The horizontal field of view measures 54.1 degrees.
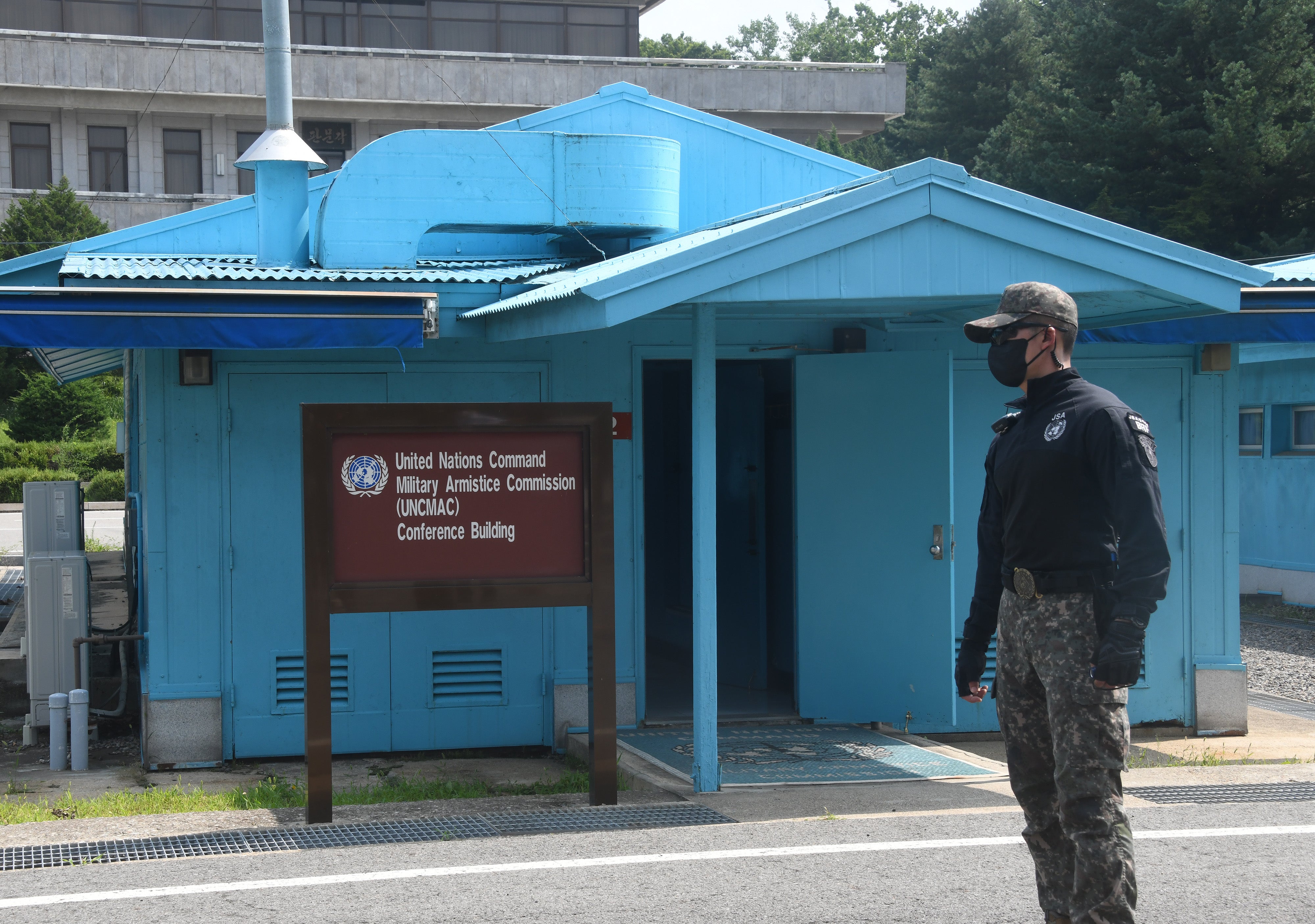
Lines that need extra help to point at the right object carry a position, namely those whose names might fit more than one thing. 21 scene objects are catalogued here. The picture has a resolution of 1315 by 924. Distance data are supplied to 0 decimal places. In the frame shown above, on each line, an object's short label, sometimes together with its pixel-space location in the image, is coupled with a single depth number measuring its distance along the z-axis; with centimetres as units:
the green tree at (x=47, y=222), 3381
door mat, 721
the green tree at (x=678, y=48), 7106
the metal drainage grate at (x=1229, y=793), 657
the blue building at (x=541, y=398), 723
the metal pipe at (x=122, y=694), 941
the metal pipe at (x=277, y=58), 1006
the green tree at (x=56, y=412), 3206
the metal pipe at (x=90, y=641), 870
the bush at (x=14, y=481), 2942
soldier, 379
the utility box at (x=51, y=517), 1112
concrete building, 3762
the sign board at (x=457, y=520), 624
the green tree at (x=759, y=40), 8594
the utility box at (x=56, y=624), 925
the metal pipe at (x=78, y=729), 817
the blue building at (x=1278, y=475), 1525
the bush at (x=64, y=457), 3050
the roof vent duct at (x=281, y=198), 927
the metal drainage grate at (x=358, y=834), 554
